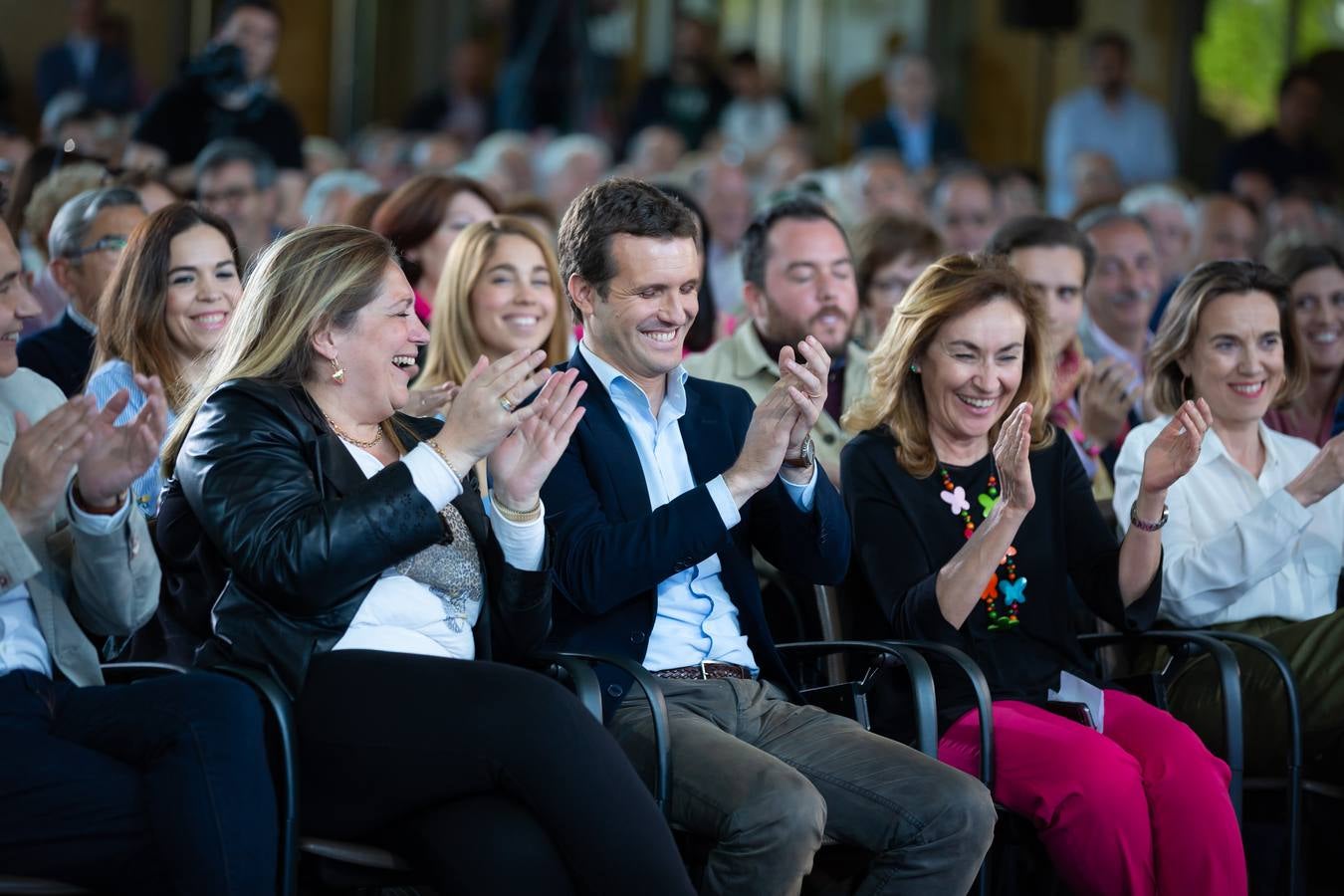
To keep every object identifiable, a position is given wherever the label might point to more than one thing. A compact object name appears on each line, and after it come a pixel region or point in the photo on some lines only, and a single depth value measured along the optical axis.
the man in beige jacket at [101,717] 5.11
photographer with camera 14.16
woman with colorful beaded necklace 6.41
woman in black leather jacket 5.37
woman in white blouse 7.36
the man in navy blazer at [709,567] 5.93
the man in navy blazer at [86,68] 19.80
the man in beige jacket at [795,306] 9.09
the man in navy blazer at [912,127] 21.03
